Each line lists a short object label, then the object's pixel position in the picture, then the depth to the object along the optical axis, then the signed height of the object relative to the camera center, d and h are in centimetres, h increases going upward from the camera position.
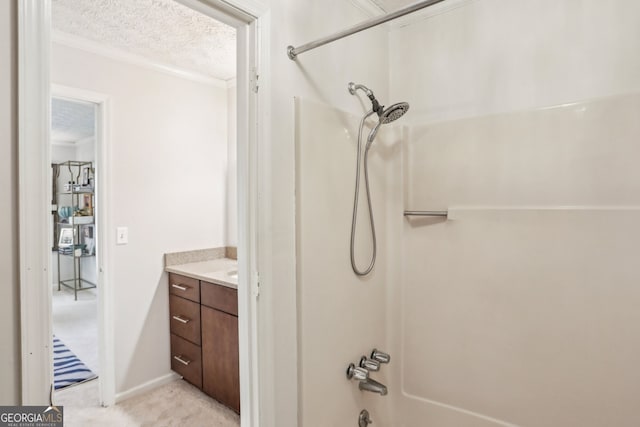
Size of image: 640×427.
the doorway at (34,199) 82 +3
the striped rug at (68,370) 279 -137
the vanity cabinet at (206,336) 229 -90
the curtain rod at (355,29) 115 +67
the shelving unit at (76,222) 572 -19
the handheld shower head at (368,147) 164 +34
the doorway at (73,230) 392 -33
